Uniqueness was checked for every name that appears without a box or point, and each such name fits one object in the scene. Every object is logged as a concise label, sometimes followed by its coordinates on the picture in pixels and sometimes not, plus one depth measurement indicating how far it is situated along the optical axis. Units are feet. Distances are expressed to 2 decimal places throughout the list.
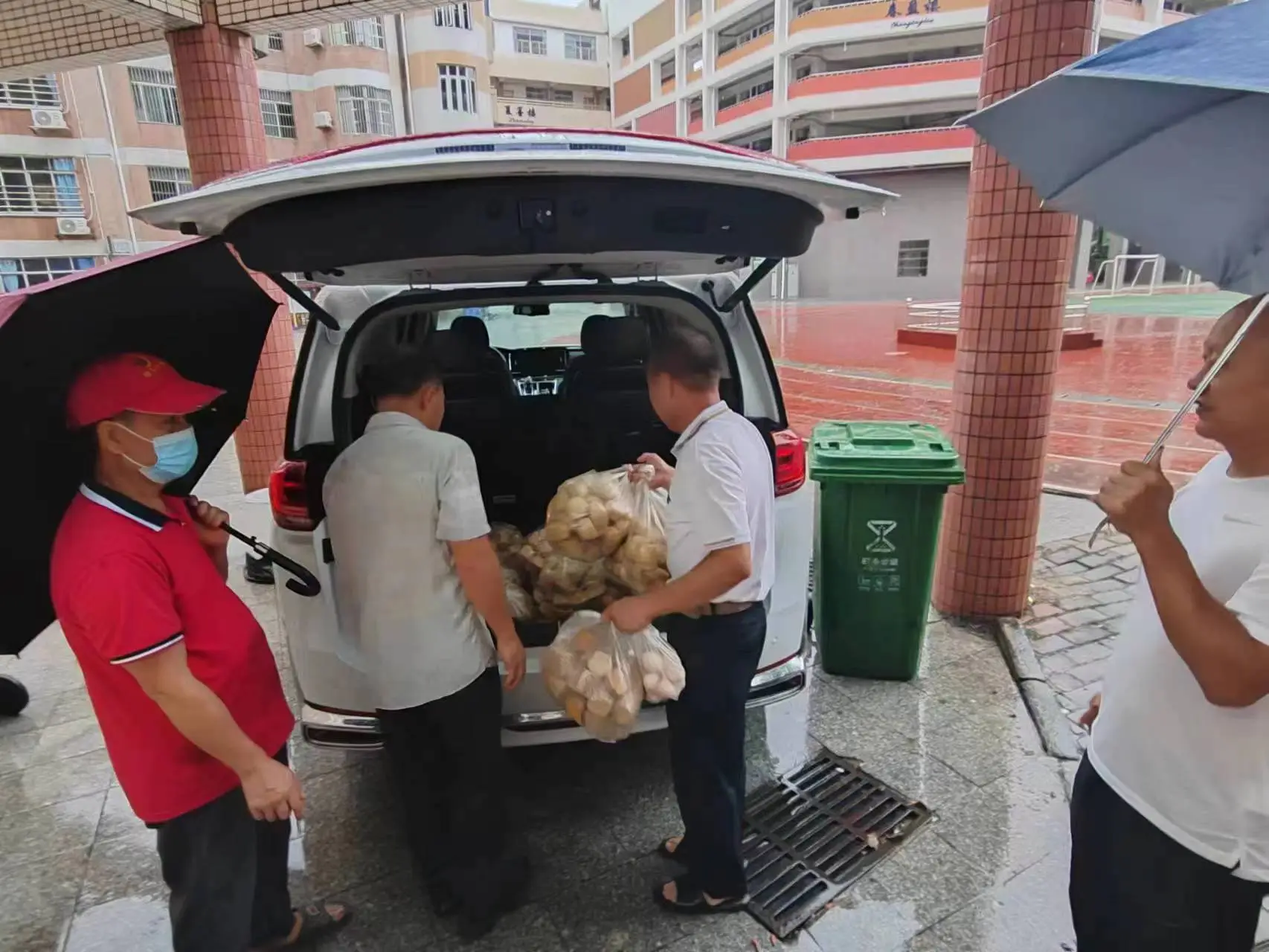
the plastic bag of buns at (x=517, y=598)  8.48
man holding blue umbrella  3.95
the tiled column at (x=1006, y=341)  10.60
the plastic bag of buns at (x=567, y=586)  8.35
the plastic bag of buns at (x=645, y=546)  7.41
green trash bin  10.33
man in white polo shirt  6.09
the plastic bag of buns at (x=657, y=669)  6.73
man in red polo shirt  4.66
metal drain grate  7.38
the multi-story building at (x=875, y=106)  89.66
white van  4.75
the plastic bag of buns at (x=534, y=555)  8.63
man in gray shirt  6.33
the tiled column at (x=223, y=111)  15.42
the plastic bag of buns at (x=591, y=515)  7.50
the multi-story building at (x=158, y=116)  65.05
